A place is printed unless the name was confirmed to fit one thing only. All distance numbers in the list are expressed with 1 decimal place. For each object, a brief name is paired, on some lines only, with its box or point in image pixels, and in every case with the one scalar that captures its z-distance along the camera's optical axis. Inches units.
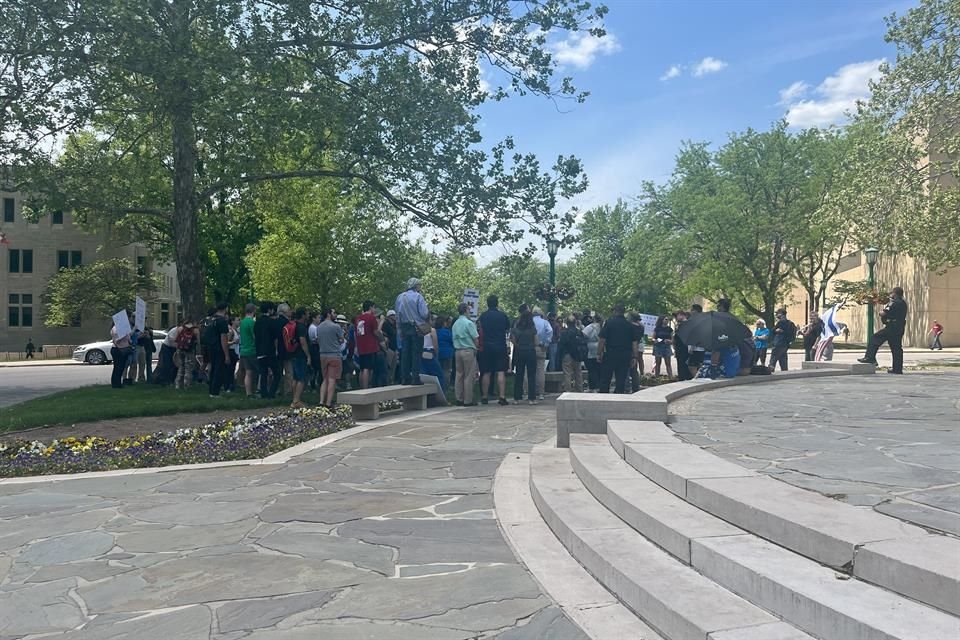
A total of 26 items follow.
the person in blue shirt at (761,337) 715.4
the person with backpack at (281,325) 486.3
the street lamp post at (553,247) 668.7
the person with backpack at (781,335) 660.1
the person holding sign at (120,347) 605.0
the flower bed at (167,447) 303.1
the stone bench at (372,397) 413.7
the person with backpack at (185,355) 606.5
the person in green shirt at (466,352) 494.3
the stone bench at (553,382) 608.7
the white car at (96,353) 1338.6
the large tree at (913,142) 885.8
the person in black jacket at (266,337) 492.1
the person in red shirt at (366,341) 503.5
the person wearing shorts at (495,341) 498.3
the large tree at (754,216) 1614.2
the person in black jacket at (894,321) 590.9
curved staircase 118.3
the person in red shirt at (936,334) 1585.8
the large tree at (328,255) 1427.2
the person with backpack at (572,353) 550.6
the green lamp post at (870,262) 969.1
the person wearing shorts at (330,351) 454.0
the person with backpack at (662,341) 717.3
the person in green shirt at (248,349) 518.9
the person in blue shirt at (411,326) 465.7
